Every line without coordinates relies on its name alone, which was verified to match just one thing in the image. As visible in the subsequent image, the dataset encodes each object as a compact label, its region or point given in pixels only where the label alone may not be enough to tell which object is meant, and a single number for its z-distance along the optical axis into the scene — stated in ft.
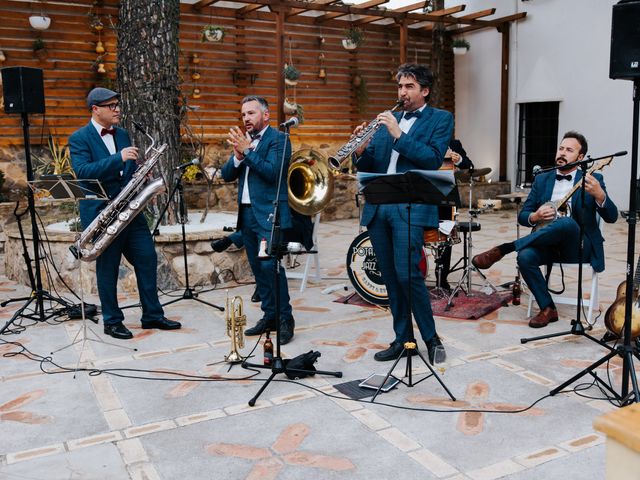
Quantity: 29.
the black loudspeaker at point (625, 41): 10.75
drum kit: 19.21
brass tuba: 18.68
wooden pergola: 36.22
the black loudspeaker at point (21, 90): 17.38
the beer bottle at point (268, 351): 13.56
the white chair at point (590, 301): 17.20
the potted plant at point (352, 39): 42.04
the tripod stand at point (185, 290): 19.01
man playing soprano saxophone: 13.70
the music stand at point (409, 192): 12.17
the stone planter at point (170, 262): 21.62
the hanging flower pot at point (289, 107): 37.65
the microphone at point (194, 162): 17.64
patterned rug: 18.22
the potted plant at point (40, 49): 34.47
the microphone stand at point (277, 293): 12.77
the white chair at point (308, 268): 21.75
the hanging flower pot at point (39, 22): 33.73
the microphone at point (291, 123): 12.46
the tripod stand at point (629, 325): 10.78
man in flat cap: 15.88
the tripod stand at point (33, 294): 17.26
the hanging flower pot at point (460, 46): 45.70
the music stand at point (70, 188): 15.12
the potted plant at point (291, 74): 38.65
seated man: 16.89
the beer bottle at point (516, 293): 19.15
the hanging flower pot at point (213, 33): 36.81
